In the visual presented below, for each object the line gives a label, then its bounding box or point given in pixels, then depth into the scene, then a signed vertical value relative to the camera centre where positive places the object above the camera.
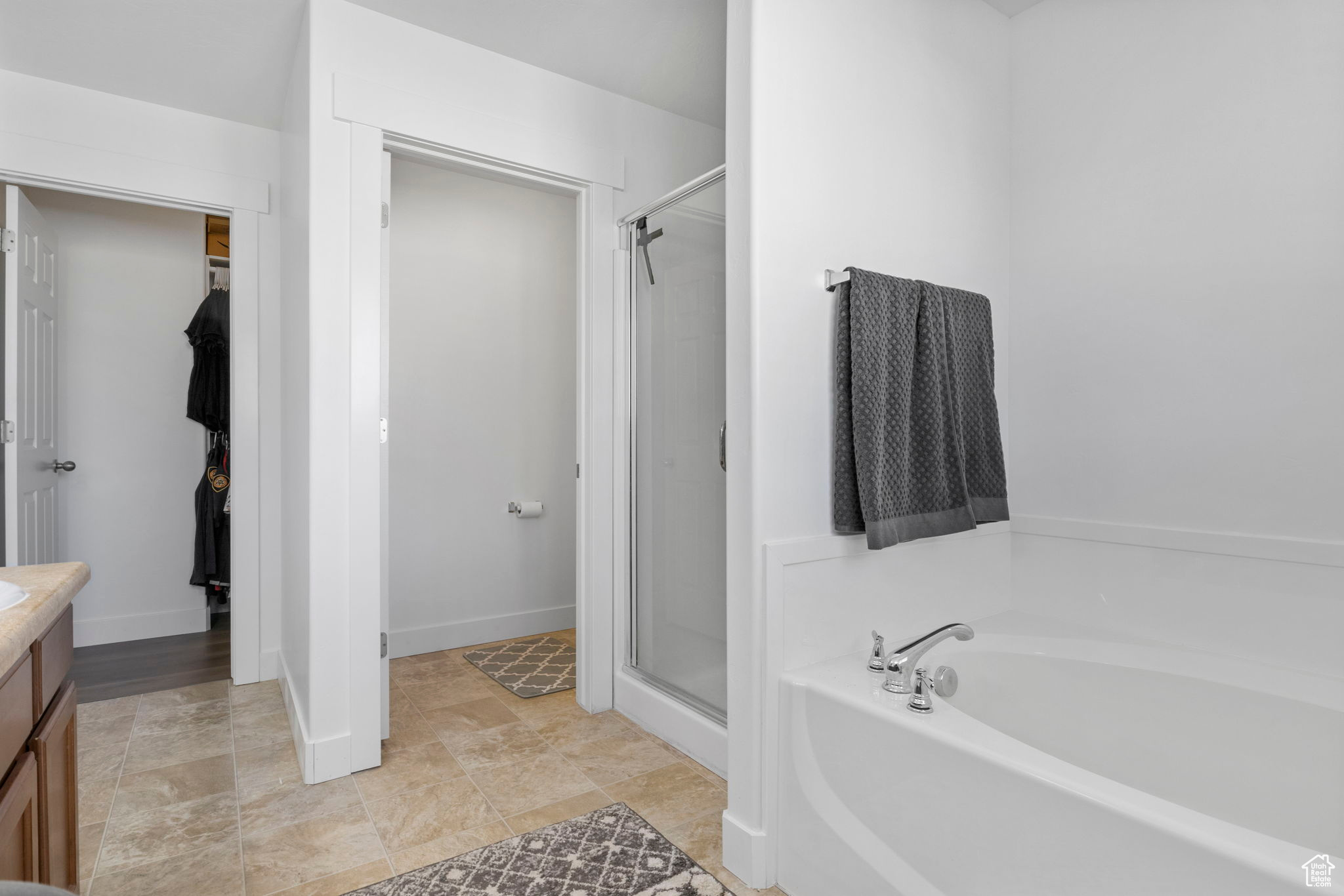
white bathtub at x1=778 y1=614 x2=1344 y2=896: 1.07 -0.61
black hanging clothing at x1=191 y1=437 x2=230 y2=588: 3.60 -0.34
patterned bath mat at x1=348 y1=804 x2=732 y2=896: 1.63 -0.97
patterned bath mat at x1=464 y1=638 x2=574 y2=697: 2.97 -0.95
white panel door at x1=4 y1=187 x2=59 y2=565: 2.79 +0.26
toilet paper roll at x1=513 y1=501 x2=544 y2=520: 3.62 -0.31
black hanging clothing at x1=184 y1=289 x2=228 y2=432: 3.61 +0.42
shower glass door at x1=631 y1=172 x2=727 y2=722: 2.28 -0.01
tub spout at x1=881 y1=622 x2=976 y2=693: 1.55 -0.45
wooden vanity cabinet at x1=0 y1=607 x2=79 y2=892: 0.96 -0.46
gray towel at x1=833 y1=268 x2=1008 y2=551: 1.72 +0.09
